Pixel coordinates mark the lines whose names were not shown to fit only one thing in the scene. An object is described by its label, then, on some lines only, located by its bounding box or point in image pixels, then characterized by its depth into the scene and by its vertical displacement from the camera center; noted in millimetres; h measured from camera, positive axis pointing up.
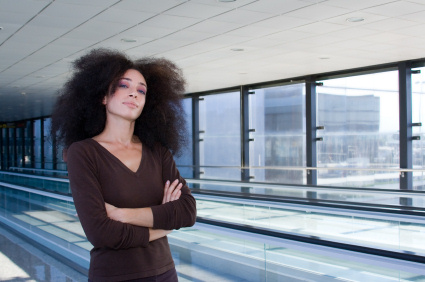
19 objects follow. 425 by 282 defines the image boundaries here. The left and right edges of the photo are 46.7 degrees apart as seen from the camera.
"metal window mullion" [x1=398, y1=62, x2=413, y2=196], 11445 +689
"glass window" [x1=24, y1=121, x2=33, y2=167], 32062 +154
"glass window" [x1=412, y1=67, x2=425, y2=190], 11469 +589
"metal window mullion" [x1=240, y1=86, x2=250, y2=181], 16203 +601
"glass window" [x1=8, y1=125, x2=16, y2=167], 35731 +37
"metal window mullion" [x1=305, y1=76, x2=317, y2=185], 13734 +519
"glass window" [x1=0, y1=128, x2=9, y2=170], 37053 +43
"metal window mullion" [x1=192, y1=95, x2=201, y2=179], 18406 +547
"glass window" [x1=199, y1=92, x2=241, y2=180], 16859 +354
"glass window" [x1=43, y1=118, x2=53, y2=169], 26503 -784
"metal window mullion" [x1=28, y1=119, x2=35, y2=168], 31722 +282
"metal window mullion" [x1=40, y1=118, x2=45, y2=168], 30141 +570
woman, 1722 -55
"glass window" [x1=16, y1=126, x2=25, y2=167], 34125 +171
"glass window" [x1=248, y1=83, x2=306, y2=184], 14594 +334
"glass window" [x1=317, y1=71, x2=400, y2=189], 12211 +344
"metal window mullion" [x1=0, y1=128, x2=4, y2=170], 36544 -183
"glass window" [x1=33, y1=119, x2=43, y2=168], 31195 +273
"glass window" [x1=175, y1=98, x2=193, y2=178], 16039 -763
